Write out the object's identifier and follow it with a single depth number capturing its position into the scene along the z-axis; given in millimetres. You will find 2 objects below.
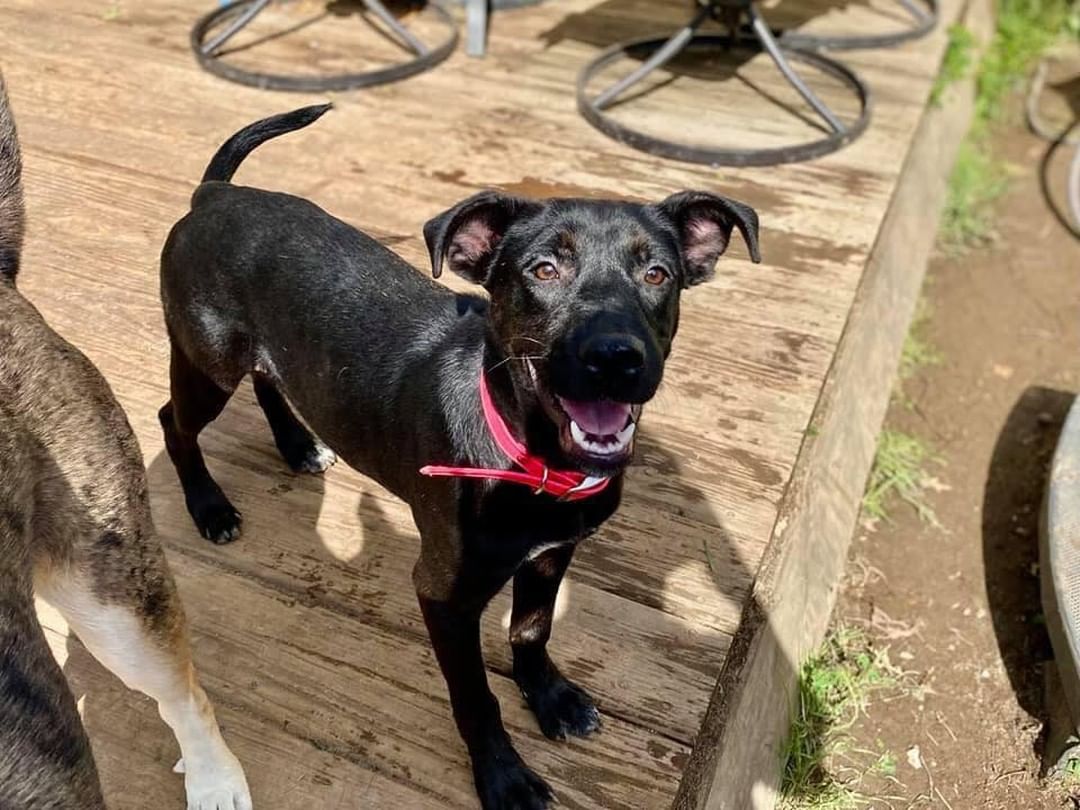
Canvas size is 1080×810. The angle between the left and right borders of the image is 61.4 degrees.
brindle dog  484
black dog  668
